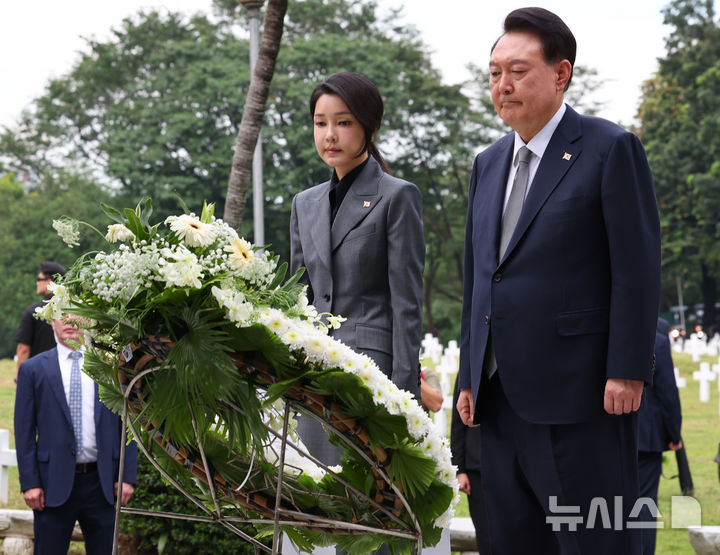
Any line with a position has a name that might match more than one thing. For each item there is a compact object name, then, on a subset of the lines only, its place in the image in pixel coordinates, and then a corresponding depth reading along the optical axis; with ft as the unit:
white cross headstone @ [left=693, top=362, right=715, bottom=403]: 72.23
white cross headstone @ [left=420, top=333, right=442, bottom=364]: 92.41
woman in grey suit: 13.35
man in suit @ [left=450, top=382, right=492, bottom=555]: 20.58
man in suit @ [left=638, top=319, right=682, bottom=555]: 23.30
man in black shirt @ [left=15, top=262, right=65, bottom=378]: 33.96
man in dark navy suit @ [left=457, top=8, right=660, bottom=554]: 10.40
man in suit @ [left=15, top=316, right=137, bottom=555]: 20.03
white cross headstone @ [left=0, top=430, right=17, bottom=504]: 33.35
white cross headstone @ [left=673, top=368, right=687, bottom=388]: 79.15
